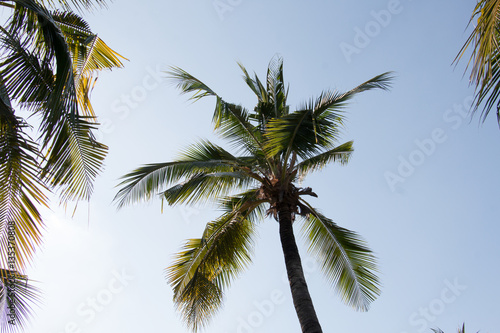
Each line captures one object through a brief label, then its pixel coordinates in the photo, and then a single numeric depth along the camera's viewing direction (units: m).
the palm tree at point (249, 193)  9.36
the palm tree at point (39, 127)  5.55
